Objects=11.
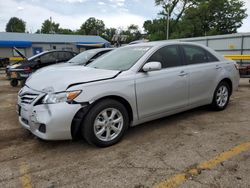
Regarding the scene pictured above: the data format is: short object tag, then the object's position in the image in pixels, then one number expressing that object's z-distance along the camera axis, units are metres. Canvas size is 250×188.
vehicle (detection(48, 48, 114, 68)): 8.19
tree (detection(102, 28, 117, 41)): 87.44
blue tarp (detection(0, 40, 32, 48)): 29.79
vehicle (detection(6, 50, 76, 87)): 9.95
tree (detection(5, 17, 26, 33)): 80.44
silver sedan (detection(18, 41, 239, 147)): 3.23
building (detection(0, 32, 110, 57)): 30.58
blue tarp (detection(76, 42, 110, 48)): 33.80
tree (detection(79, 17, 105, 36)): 83.19
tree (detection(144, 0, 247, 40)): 40.53
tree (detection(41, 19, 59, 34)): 73.96
